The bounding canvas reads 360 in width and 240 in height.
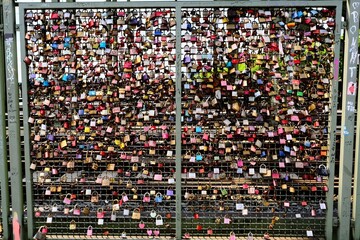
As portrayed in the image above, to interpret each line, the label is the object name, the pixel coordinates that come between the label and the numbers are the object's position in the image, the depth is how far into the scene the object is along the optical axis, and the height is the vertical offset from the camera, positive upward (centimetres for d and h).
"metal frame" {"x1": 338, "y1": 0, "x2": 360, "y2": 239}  387 -30
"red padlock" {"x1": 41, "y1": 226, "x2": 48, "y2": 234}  420 -148
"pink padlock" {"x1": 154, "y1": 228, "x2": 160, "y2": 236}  420 -150
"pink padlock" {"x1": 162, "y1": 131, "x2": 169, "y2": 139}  408 -40
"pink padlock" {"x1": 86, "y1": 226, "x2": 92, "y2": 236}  416 -148
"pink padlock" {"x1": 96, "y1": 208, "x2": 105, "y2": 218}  415 -127
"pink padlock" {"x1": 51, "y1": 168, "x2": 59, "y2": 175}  417 -81
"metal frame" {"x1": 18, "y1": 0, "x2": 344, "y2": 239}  387 +31
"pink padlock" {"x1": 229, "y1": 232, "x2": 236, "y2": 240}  412 -152
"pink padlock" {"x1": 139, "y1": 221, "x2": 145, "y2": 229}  416 -141
